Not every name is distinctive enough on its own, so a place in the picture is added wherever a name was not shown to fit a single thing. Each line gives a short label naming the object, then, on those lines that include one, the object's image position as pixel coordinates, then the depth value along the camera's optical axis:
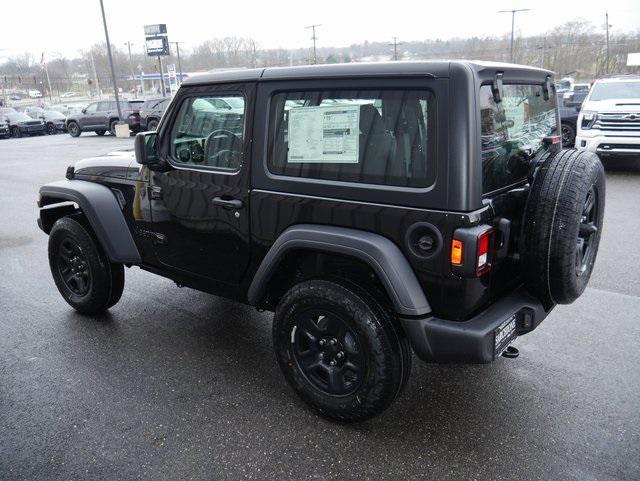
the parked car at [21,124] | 28.75
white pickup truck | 9.71
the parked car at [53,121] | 30.14
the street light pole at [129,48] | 64.43
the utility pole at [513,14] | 39.69
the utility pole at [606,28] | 50.88
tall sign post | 38.78
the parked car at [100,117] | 25.20
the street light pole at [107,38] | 22.97
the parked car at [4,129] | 28.19
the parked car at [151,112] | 22.78
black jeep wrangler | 2.35
